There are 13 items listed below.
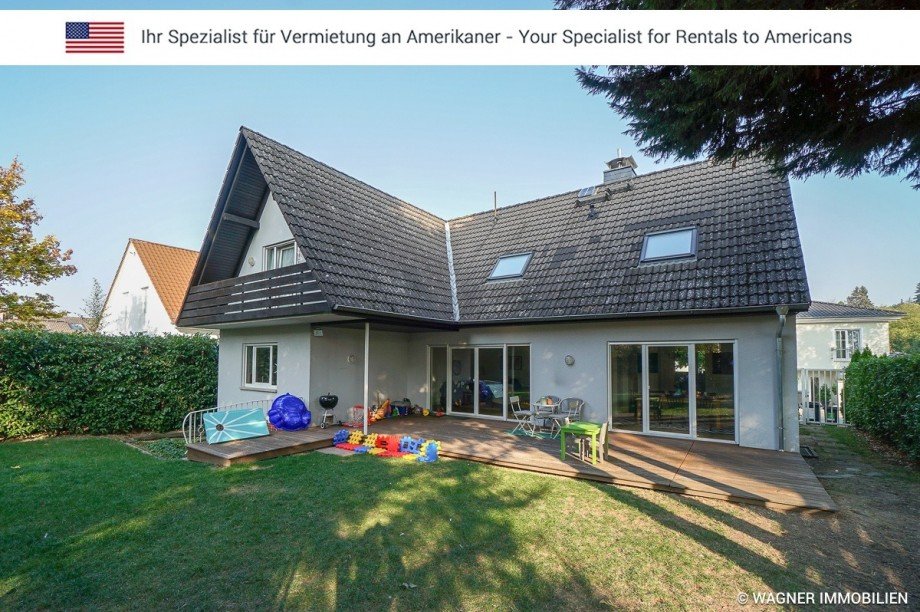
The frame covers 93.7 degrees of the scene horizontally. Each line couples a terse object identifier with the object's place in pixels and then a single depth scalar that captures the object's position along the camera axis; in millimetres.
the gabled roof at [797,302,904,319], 28422
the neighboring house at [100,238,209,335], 21203
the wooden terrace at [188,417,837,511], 5977
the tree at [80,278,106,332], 25297
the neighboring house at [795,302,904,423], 28594
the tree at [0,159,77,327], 14516
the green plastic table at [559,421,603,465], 7302
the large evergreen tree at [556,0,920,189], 4148
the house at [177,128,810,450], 8852
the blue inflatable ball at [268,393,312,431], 10164
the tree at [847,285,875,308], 78688
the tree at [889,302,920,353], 46031
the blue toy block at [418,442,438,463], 7996
